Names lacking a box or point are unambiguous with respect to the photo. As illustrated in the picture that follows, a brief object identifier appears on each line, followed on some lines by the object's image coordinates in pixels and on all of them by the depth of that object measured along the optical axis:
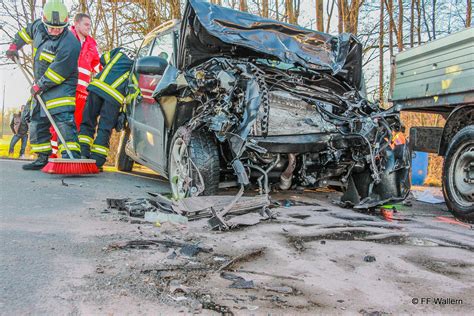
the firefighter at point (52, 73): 5.70
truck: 4.20
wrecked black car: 3.66
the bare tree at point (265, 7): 12.86
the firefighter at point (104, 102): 5.97
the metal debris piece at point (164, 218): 3.21
